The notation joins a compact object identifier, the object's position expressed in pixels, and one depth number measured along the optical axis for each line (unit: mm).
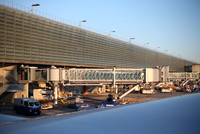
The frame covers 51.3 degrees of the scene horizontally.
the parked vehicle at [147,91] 89175
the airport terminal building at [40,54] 50219
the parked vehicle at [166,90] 98625
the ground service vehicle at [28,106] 36997
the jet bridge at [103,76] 55219
